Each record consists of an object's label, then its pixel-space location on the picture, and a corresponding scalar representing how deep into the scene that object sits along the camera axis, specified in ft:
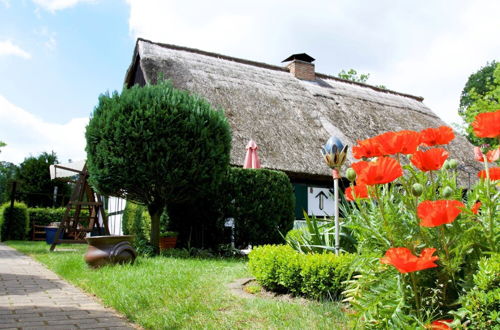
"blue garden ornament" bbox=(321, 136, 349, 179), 14.89
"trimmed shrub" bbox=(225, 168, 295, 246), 28.17
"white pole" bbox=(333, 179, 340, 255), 13.87
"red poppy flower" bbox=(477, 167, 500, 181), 8.41
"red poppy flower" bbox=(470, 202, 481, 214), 7.96
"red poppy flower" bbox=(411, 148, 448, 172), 7.96
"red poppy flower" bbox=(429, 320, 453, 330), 7.24
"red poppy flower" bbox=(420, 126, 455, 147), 8.75
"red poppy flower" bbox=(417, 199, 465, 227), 6.81
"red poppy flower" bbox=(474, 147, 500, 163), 8.07
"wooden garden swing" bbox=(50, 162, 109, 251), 33.17
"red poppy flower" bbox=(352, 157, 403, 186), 7.29
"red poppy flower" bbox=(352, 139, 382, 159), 8.39
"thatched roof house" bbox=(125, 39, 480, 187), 38.14
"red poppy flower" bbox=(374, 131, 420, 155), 7.75
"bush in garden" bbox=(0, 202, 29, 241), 52.90
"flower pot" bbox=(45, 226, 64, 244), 44.39
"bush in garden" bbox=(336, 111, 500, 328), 7.57
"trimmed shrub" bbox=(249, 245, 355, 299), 13.00
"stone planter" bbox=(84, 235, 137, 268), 21.58
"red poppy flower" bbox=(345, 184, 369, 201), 9.21
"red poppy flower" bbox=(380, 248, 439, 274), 6.62
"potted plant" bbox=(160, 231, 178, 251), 29.78
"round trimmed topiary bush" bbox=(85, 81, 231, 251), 25.62
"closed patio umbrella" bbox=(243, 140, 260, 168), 31.53
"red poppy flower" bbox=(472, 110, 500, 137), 7.29
